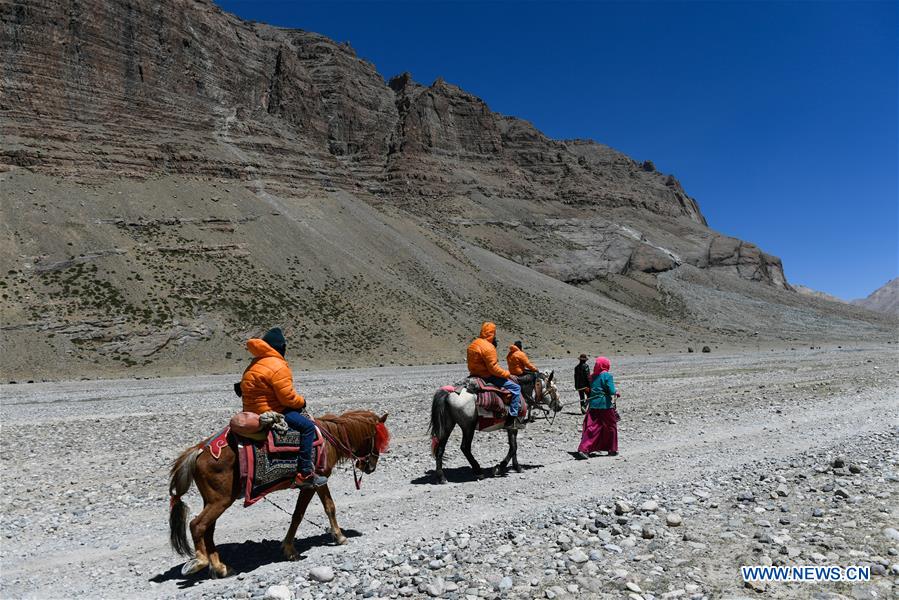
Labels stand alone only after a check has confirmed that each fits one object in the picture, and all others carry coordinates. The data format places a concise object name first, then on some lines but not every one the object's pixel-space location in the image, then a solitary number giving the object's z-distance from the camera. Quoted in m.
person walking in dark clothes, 20.69
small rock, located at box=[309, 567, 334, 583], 6.15
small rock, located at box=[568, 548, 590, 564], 6.29
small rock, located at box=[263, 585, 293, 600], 5.74
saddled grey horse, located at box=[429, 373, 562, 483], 10.80
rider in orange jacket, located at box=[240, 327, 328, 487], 7.00
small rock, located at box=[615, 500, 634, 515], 7.86
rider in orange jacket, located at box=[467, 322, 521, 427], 11.33
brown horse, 6.50
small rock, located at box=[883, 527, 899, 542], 6.53
